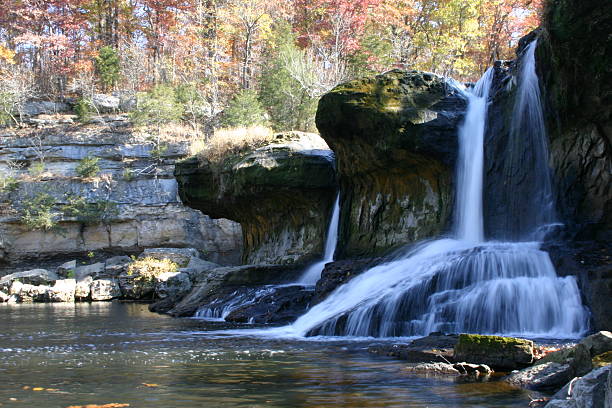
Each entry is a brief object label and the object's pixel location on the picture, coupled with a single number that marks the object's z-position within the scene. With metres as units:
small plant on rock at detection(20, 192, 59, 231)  28.89
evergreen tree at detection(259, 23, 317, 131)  27.67
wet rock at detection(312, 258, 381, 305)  13.25
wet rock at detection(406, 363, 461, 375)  6.78
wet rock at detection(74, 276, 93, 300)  23.47
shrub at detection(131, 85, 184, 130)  32.31
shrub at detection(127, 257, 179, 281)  24.05
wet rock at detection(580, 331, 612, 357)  5.96
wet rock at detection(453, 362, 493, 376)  6.69
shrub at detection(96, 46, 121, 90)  36.72
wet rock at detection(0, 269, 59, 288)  25.08
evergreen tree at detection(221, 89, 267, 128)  27.92
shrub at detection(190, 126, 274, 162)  20.77
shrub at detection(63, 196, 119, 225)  29.59
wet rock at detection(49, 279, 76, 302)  23.08
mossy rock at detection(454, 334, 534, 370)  6.88
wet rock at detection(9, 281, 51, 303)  22.92
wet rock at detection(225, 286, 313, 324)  13.56
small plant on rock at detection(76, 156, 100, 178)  30.83
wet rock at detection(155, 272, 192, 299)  22.67
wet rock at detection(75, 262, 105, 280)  25.64
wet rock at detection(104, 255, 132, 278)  25.23
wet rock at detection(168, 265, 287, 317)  17.31
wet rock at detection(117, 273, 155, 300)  23.86
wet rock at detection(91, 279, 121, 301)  23.52
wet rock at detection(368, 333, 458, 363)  7.54
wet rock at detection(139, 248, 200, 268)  26.51
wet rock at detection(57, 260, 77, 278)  26.13
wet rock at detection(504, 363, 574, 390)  5.96
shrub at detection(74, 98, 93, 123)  34.75
